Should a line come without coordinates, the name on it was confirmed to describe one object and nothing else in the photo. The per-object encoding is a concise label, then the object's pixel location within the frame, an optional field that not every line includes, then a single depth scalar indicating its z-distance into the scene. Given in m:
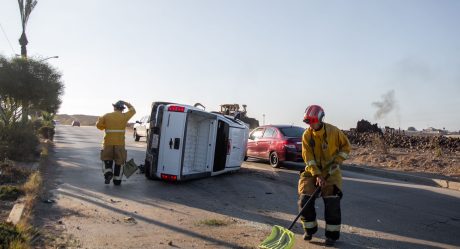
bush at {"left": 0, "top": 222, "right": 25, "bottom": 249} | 4.92
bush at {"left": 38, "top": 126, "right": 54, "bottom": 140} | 26.38
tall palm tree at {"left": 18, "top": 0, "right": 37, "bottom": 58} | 22.95
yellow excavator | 24.57
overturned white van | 10.52
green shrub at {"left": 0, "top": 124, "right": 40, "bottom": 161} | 13.55
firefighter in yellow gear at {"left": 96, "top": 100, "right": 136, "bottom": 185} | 10.44
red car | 14.89
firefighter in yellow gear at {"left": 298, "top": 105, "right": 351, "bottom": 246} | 6.25
